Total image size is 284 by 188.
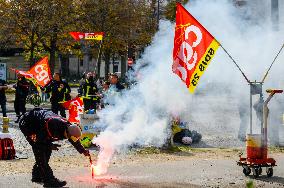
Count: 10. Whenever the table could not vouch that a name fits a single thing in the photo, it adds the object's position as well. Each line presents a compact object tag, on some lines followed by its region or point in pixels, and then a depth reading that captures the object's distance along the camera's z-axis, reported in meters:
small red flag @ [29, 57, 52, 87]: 18.33
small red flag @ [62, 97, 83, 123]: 12.84
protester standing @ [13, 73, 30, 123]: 18.23
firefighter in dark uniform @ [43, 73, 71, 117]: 16.55
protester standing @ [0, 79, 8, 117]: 17.28
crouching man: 7.69
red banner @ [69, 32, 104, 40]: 23.20
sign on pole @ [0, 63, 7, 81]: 25.90
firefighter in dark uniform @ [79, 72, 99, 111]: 16.16
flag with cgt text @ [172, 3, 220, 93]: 9.58
